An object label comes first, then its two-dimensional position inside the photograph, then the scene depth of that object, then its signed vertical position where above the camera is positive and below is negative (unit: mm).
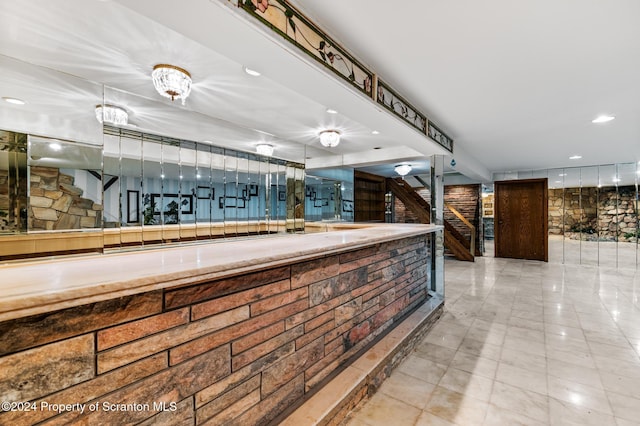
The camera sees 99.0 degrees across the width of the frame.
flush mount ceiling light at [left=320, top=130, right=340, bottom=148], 3866 +1069
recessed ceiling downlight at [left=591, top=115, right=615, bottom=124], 3175 +1104
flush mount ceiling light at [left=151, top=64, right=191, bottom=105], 2076 +1020
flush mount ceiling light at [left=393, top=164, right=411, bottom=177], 6113 +985
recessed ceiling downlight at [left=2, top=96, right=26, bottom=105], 1413 +593
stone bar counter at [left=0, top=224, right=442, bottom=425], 819 -500
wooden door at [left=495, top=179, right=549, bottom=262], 7312 -214
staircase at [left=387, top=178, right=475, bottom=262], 7574 -110
